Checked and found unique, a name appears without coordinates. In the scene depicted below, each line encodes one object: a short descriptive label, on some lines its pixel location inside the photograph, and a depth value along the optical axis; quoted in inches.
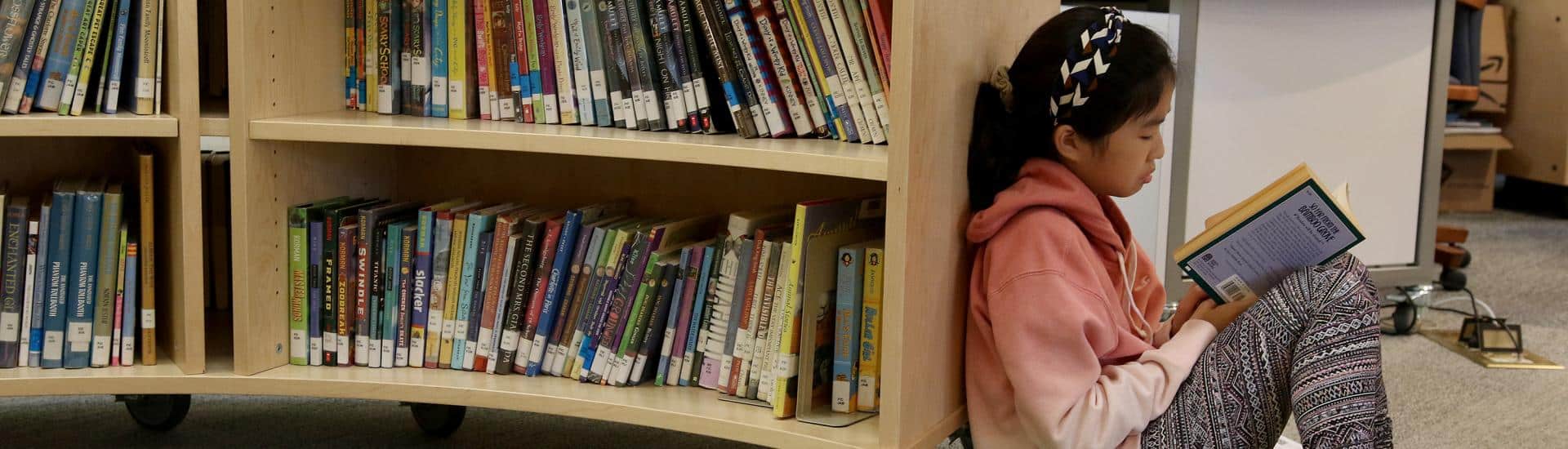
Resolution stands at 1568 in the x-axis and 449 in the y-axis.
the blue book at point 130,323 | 60.9
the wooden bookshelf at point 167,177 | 56.7
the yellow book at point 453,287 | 60.7
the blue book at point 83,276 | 60.2
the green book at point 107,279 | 60.4
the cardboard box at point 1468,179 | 168.2
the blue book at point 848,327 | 51.0
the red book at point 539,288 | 59.2
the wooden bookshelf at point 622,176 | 46.9
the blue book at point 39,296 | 60.3
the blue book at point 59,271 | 60.1
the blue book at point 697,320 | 56.2
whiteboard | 98.7
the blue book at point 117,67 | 58.7
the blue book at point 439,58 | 60.1
